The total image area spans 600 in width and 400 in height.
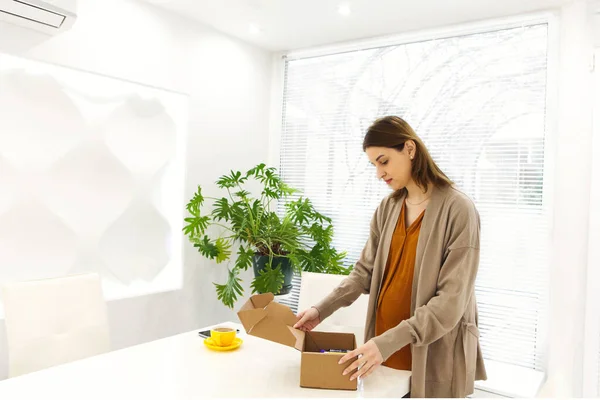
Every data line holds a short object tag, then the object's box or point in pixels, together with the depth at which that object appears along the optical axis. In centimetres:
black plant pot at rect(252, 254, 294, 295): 321
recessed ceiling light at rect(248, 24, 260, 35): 332
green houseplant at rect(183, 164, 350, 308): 308
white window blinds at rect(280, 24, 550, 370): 281
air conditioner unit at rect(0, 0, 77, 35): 209
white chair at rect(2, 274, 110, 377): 182
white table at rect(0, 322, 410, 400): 133
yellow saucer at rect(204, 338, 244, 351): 172
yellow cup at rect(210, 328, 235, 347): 174
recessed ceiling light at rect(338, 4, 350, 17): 290
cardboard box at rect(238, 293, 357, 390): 138
